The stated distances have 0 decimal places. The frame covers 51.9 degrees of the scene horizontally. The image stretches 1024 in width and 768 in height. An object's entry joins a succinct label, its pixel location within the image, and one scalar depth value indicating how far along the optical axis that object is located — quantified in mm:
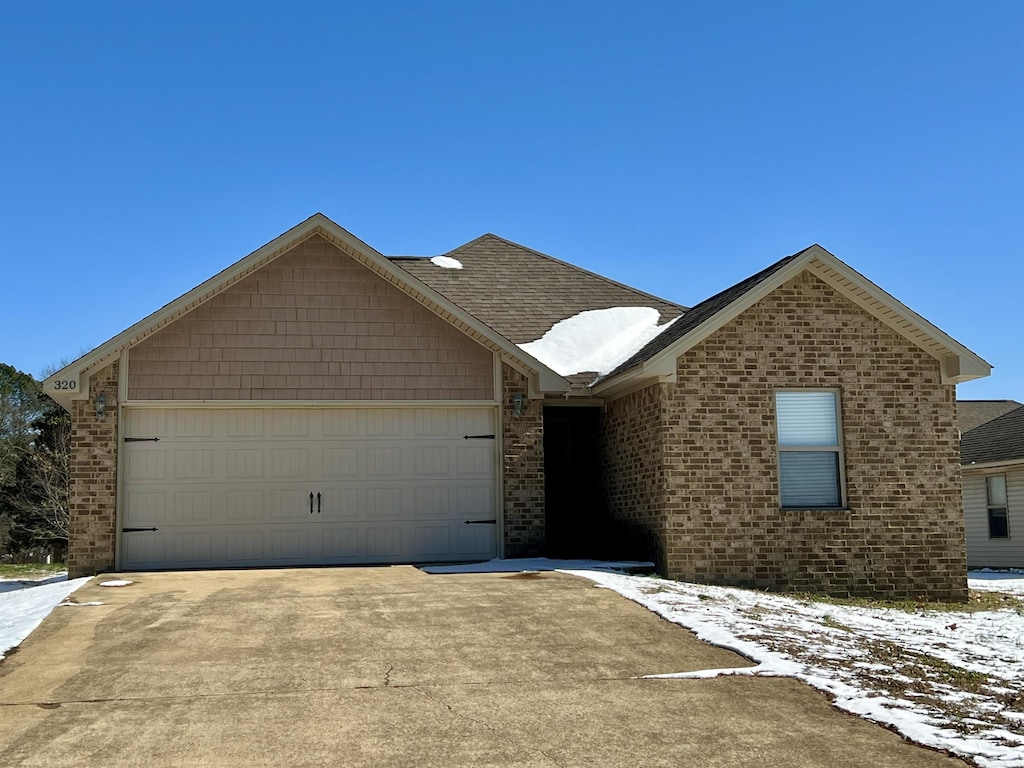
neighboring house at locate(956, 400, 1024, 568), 23906
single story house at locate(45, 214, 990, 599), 14219
